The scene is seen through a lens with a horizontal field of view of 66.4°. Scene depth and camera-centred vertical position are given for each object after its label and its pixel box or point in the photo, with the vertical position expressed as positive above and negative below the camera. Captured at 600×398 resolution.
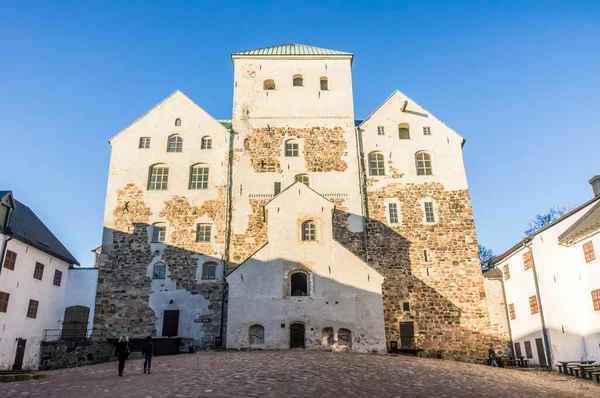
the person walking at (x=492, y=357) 24.05 -0.73
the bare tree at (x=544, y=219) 44.99 +11.60
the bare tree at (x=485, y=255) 51.26 +9.63
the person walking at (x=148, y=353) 16.05 -0.24
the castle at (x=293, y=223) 23.58 +6.92
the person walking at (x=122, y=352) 15.69 -0.20
